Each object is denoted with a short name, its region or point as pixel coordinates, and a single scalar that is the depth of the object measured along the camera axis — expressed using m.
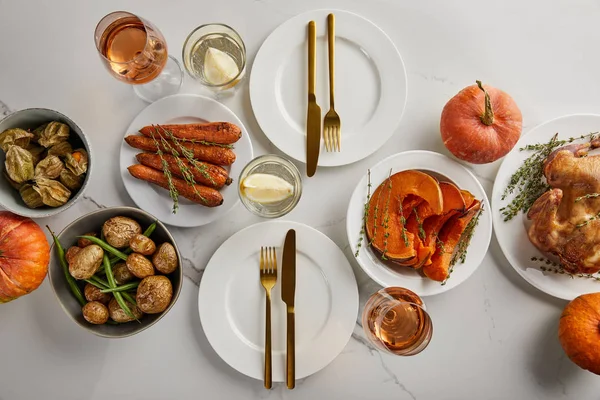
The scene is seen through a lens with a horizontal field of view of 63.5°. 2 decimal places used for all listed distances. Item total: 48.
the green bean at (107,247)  1.11
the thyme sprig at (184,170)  1.17
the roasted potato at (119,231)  1.11
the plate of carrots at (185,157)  1.19
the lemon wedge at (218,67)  1.17
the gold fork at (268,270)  1.23
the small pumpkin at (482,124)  1.15
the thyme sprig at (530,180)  1.22
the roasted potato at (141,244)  1.10
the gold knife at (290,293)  1.21
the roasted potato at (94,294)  1.12
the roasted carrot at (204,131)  1.18
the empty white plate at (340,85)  1.23
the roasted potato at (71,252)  1.12
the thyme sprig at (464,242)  1.18
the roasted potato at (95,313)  1.09
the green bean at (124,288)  1.10
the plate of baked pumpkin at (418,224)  1.16
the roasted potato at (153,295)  1.07
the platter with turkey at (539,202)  1.20
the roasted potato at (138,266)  1.10
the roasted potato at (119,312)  1.10
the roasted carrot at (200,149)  1.19
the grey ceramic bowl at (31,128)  1.11
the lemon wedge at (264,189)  1.14
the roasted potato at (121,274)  1.13
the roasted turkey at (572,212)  1.15
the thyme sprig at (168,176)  1.17
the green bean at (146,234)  1.12
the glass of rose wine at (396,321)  1.11
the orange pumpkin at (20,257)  1.11
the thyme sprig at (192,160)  1.17
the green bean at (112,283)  1.09
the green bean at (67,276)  1.10
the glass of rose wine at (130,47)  1.07
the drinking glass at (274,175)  1.16
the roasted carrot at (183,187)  1.18
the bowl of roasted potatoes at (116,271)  1.09
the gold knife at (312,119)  1.22
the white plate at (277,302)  1.22
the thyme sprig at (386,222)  1.17
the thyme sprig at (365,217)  1.18
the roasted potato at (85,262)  1.08
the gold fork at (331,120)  1.23
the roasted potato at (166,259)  1.10
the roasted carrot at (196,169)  1.18
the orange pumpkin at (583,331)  1.15
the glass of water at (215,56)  1.18
